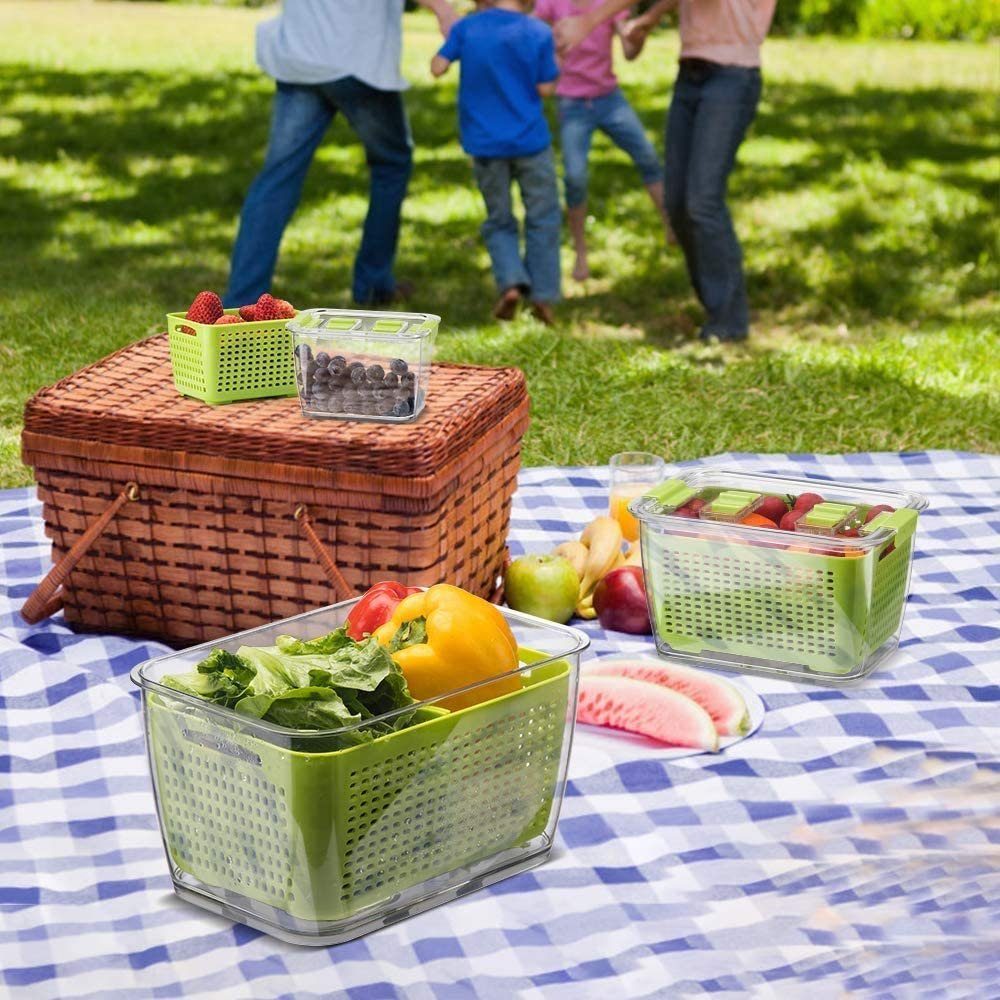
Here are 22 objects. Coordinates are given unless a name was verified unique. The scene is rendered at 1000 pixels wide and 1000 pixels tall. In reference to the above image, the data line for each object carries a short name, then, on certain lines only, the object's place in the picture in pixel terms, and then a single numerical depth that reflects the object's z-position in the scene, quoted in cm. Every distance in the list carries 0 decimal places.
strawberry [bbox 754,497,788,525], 314
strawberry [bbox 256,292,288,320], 333
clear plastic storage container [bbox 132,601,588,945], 209
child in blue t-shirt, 651
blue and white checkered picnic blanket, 217
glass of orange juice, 379
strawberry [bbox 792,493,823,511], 314
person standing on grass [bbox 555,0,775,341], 590
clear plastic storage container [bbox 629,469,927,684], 296
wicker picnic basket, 303
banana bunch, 350
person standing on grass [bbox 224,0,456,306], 613
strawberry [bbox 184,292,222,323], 325
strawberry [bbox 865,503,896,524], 310
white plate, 274
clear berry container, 314
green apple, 333
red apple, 331
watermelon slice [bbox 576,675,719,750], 281
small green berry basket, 321
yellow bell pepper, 223
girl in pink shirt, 731
